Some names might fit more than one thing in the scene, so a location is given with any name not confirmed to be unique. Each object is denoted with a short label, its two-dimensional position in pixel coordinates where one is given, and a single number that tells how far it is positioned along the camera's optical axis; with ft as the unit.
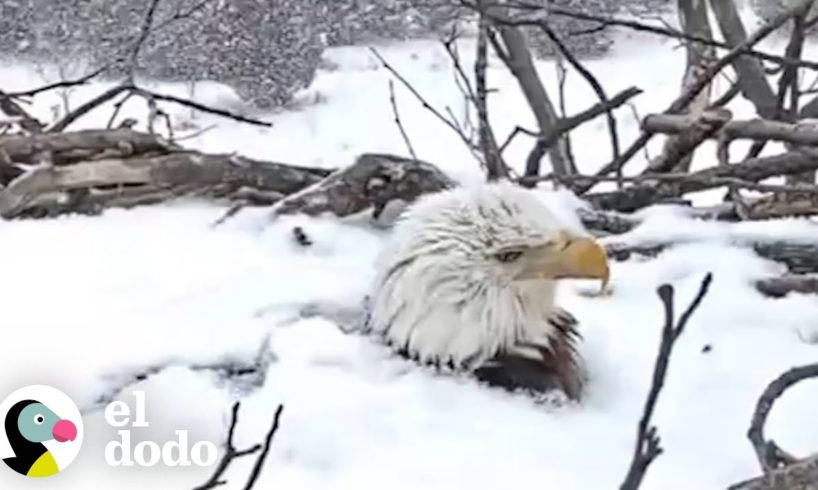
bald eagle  7.50
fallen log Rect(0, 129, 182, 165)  9.01
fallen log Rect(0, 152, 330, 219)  8.75
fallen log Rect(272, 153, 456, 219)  8.83
